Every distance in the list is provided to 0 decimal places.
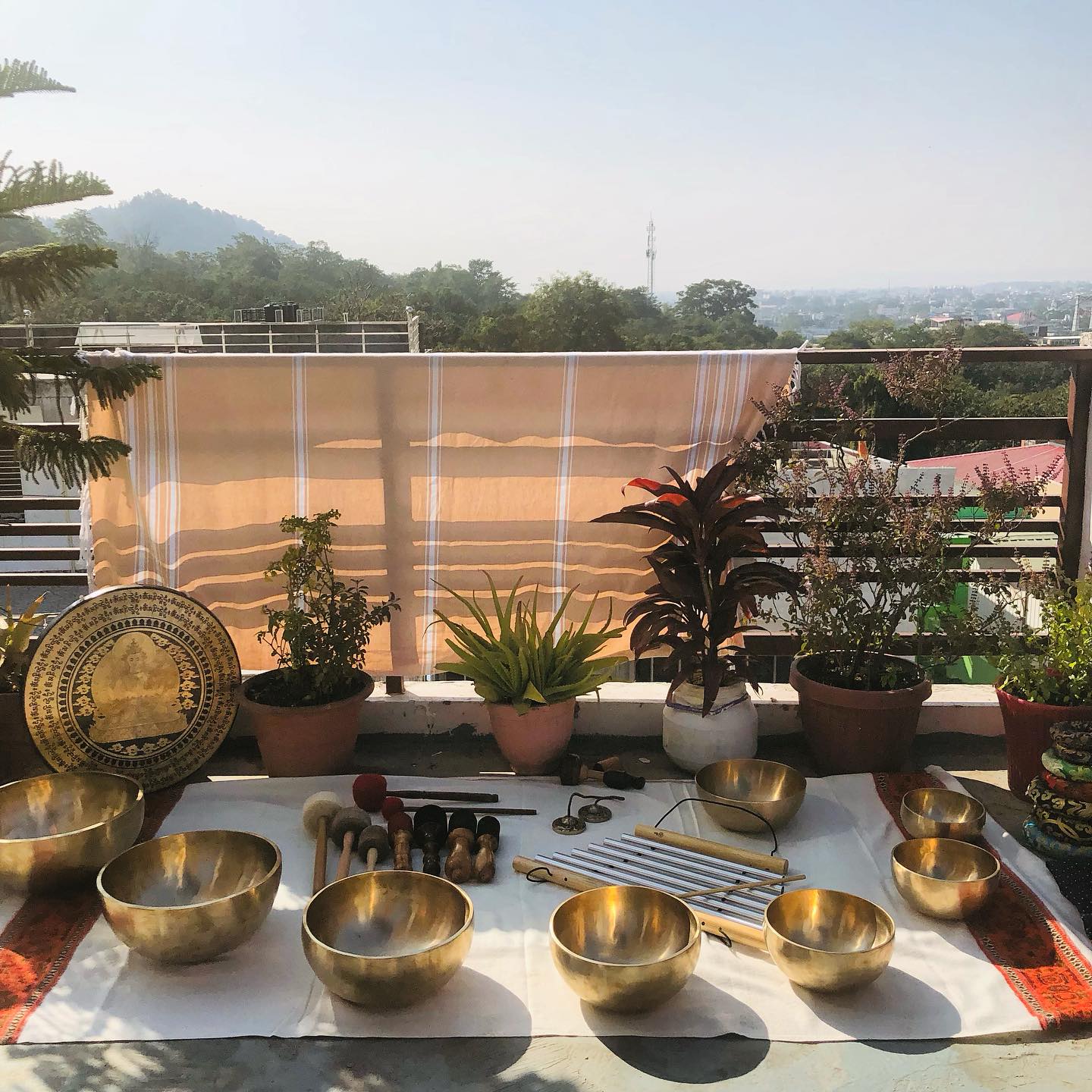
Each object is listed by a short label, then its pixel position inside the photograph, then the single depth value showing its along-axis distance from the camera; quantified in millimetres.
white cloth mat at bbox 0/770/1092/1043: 1999
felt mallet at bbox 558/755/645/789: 3068
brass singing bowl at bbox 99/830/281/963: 2100
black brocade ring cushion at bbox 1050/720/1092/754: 2584
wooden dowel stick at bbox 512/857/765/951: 2254
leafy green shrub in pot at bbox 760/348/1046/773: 3113
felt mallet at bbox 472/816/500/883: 2543
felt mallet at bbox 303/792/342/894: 2754
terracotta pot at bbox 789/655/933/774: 3115
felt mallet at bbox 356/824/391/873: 2613
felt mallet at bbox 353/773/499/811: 2893
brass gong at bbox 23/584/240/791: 3021
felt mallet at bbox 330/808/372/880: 2686
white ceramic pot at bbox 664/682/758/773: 3184
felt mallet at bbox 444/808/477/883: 2527
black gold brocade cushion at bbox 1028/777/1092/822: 2562
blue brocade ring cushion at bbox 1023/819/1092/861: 2568
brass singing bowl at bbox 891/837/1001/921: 2330
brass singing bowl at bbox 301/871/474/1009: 1965
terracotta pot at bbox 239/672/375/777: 3139
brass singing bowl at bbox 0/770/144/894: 2377
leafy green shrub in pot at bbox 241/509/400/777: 3156
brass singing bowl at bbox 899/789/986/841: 2648
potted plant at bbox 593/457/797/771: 3186
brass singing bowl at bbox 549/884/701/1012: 1960
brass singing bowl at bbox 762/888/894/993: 2025
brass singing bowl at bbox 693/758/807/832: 2775
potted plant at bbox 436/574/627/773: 3145
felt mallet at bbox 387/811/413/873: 2535
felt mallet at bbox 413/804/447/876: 2551
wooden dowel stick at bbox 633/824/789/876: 2521
